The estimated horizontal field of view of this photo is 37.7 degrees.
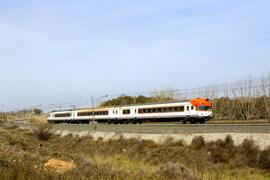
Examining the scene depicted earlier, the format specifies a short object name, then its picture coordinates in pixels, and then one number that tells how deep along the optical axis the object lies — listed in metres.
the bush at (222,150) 23.41
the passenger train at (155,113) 39.72
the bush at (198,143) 25.98
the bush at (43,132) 44.97
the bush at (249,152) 21.87
